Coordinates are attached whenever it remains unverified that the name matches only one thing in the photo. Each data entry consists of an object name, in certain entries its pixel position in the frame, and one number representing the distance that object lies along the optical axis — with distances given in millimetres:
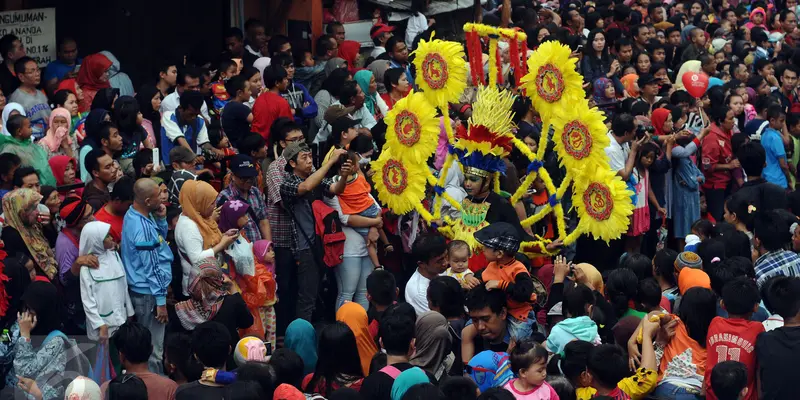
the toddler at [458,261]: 15977
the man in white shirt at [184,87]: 20578
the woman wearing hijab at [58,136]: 18656
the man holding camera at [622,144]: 21531
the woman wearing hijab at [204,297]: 16031
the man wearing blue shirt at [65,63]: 21672
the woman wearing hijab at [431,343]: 13789
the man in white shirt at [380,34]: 27141
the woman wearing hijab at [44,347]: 13602
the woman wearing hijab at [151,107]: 19875
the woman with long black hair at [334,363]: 13312
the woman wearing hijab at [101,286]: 15711
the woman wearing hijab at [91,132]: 18187
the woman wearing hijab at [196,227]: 16484
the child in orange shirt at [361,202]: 18734
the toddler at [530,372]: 12289
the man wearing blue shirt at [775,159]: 24875
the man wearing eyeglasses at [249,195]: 17687
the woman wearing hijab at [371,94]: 22797
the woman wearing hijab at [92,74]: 21422
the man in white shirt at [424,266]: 15992
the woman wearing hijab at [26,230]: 15898
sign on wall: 22023
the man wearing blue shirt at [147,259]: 16172
